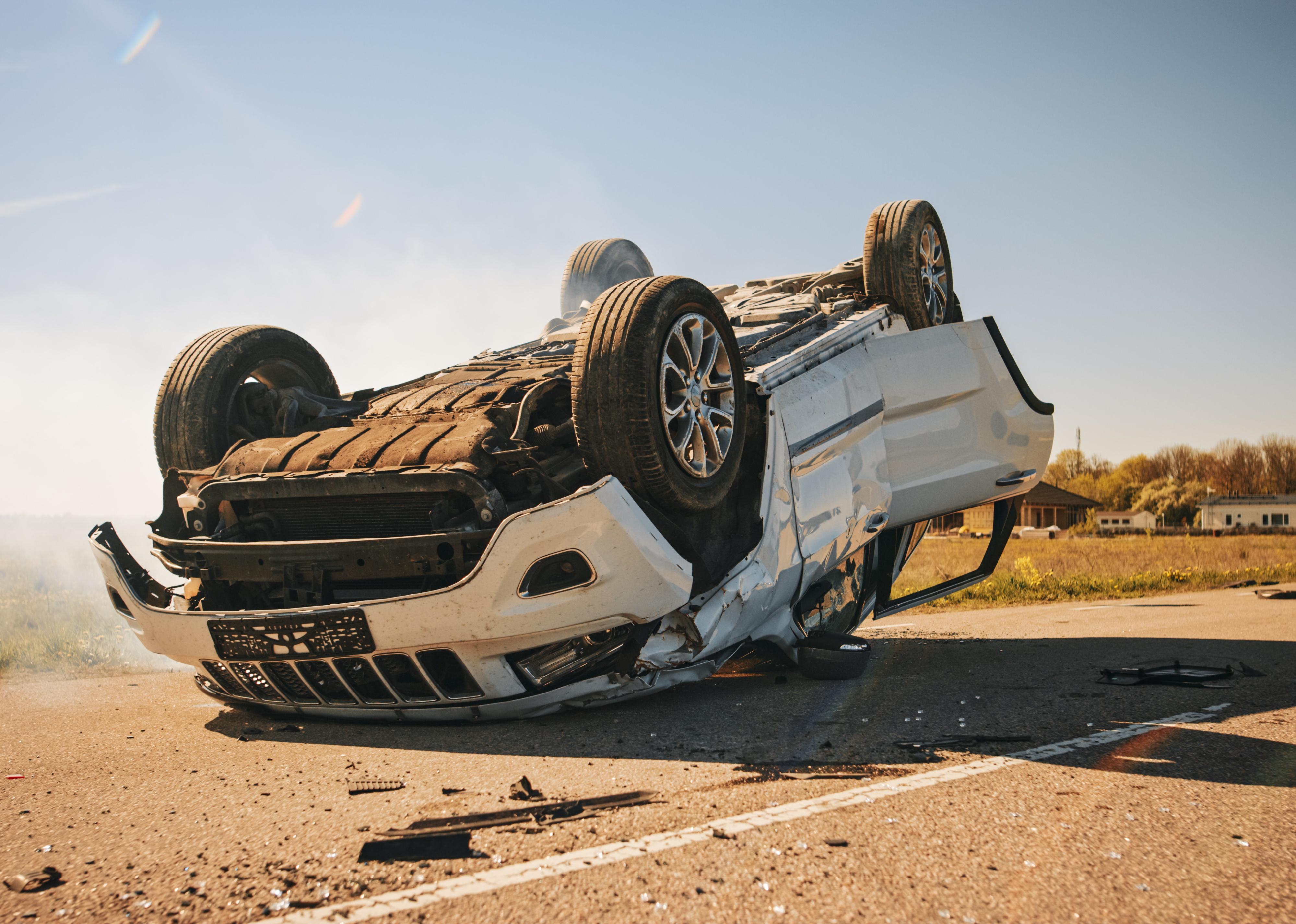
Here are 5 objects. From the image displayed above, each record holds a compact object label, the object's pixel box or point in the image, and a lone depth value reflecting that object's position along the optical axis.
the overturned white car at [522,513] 3.55
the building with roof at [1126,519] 60.47
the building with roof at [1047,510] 52.97
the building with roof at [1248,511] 54.47
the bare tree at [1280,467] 67.81
